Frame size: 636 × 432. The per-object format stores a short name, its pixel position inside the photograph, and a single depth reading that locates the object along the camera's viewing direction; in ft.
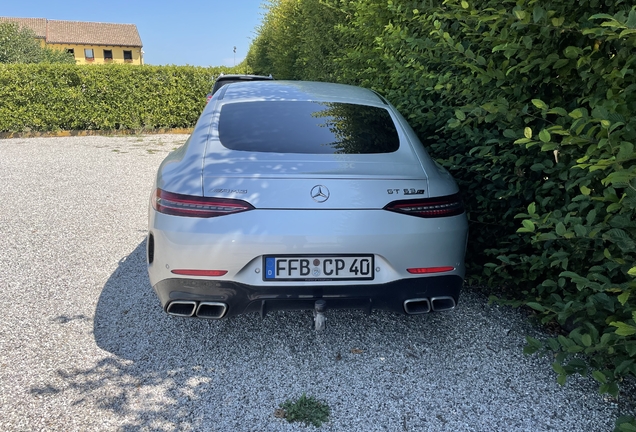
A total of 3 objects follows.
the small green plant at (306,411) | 8.54
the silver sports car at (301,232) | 8.98
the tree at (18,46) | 62.95
